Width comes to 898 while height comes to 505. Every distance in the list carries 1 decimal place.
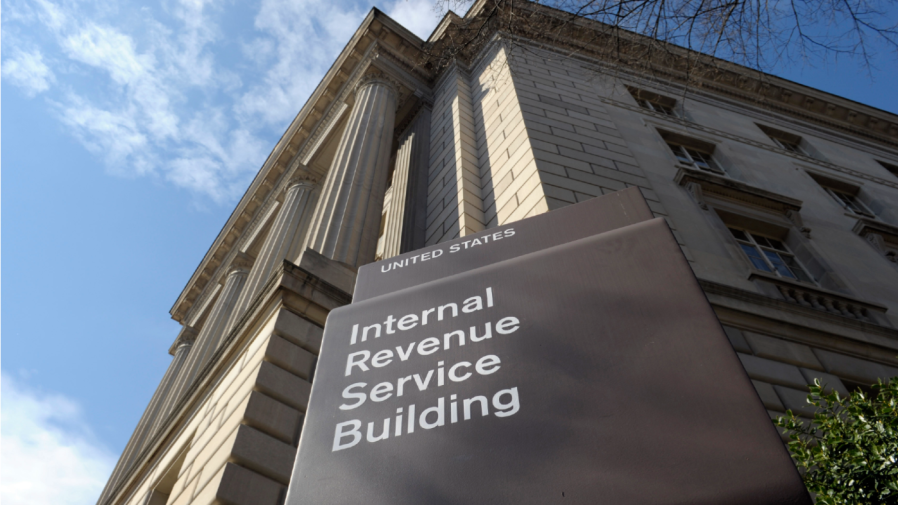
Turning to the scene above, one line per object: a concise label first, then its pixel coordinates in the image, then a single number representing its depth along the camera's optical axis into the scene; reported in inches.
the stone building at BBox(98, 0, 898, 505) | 305.3
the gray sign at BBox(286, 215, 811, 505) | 86.4
